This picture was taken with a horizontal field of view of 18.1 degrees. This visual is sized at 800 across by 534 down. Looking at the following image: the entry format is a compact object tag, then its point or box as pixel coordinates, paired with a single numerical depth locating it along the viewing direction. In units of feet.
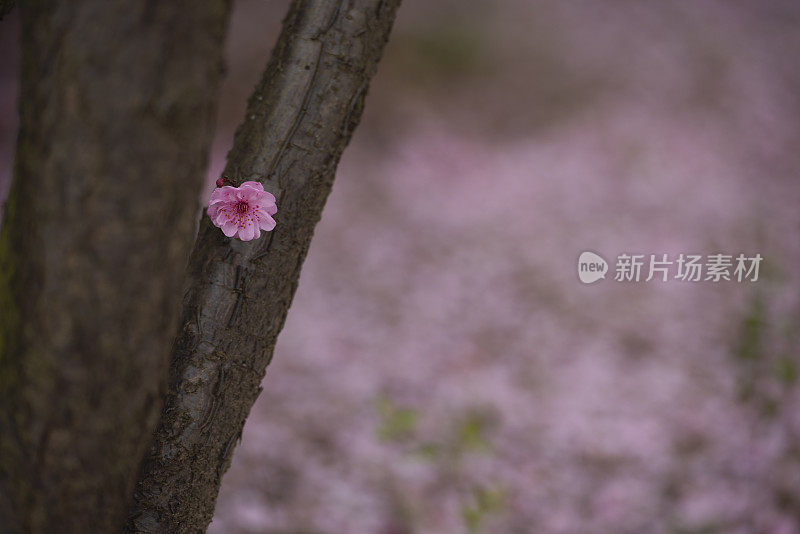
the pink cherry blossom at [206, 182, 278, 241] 3.61
